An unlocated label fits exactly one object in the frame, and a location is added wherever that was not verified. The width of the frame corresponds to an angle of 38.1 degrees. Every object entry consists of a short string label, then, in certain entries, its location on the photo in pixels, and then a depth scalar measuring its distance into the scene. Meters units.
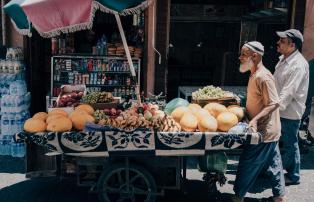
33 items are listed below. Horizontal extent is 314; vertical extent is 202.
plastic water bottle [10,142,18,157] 7.61
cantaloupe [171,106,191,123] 5.54
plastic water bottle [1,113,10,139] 7.58
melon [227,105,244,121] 5.61
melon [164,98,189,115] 5.95
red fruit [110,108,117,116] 5.75
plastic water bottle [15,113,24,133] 7.62
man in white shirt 6.10
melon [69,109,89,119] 5.43
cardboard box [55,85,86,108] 6.49
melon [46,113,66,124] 5.33
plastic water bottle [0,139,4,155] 7.70
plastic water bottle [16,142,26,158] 7.62
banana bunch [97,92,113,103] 6.47
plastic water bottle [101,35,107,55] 9.17
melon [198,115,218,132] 5.27
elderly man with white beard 5.27
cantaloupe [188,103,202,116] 5.60
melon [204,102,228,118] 5.70
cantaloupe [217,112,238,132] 5.33
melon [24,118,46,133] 5.23
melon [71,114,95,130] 5.33
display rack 8.98
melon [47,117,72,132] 5.18
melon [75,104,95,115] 5.75
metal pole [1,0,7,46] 8.48
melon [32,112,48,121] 5.49
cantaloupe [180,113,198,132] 5.29
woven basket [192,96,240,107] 6.25
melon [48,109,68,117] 5.57
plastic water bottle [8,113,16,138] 7.59
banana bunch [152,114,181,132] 5.23
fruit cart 5.14
